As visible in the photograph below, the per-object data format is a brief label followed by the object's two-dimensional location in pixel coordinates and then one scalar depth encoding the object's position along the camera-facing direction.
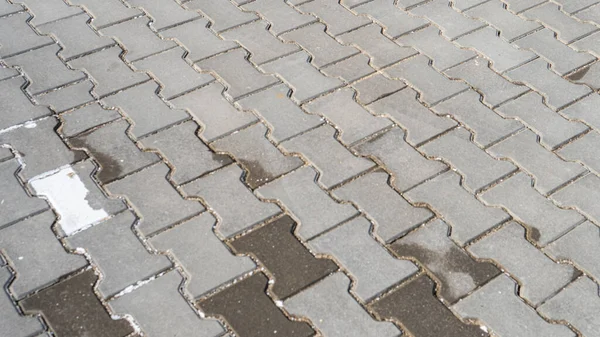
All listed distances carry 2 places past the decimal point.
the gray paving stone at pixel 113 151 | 3.63
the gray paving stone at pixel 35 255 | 3.09
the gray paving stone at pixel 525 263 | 3.17
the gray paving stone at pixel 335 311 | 2.97
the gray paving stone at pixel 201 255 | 3.13
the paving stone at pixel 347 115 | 3.92
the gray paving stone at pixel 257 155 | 3.64
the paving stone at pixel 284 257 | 3.14
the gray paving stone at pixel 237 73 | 4.18
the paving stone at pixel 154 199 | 3.38
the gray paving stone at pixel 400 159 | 3.66
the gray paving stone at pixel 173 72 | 4.16
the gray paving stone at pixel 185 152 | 3.64
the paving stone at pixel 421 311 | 2.99
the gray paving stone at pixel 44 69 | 4.14
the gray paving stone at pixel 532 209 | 3.43
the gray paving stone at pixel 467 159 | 3.68
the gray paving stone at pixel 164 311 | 2.94
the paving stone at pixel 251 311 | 2.96
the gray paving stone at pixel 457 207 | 3.41
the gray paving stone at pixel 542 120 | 3.97
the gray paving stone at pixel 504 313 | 3.01
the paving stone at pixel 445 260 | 3.15
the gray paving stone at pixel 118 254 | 3.12
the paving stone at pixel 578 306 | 3.05
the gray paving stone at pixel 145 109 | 3.90
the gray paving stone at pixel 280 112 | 3.91
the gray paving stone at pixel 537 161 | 3.70
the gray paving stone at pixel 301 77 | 4.18
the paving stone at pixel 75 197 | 3.37
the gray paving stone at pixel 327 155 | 3.65
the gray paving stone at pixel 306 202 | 3.39
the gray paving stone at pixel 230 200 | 3.38
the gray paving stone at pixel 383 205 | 3.40
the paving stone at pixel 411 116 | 3.93
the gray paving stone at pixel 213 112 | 3.89
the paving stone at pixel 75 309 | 2.93
